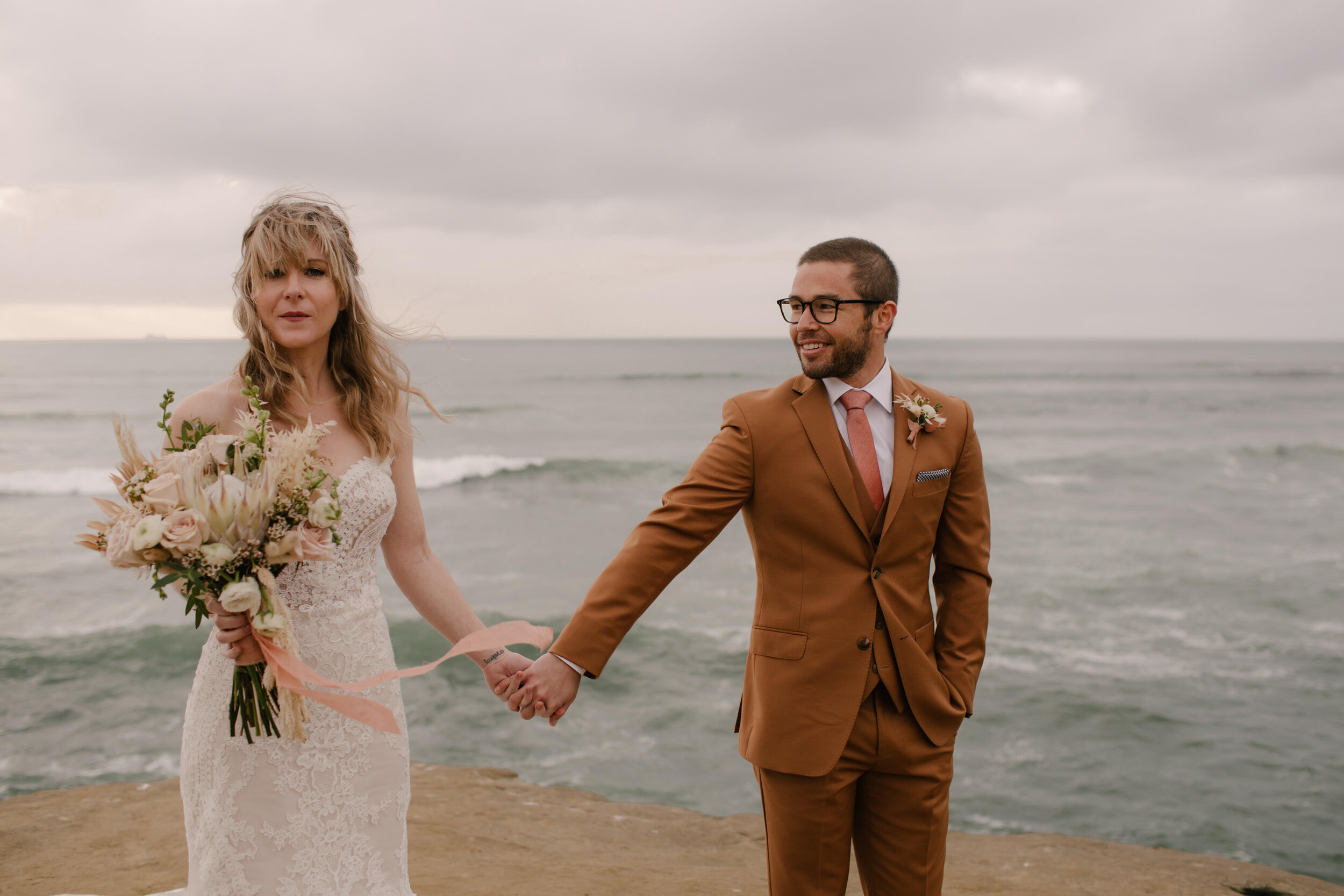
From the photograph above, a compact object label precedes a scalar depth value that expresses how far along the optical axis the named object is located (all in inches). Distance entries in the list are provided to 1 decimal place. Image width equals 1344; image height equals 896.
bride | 96.0
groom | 102.7
